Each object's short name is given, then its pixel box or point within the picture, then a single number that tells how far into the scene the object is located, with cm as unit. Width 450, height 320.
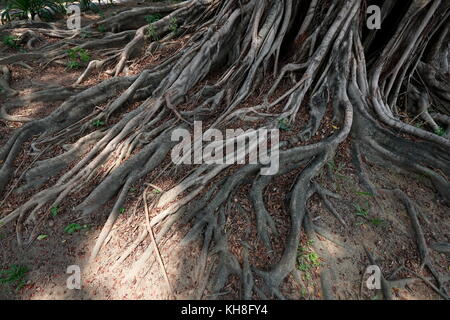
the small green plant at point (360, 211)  264
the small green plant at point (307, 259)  232
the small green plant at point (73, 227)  266
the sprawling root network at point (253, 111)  257
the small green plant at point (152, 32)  446
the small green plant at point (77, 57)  434
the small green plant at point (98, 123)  339
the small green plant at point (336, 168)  292
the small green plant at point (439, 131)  337
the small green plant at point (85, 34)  484
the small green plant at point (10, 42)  460
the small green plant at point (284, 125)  307
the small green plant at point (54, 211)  275
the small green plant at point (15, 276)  236
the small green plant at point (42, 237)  263
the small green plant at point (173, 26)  457
